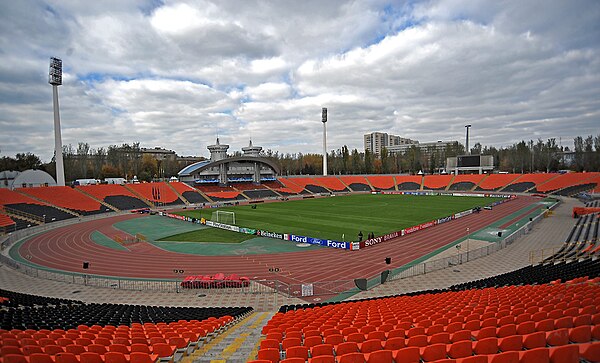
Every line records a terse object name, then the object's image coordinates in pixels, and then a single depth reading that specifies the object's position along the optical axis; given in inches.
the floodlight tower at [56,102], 2301.9
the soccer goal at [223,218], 1774.6
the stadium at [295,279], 268.8
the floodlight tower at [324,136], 4188.0
